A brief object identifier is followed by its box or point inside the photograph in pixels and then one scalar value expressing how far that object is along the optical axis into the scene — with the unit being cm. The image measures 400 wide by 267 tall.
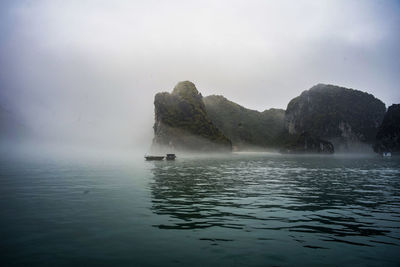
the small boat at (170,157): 10658
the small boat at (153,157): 10049
